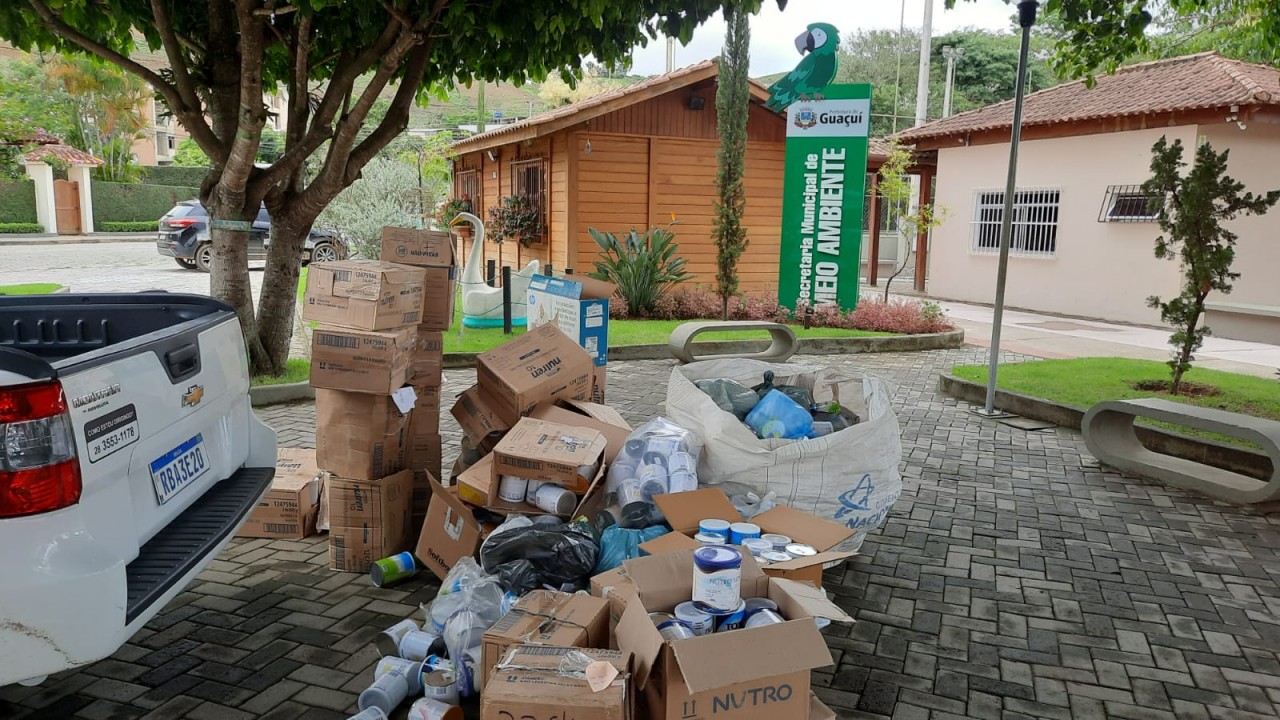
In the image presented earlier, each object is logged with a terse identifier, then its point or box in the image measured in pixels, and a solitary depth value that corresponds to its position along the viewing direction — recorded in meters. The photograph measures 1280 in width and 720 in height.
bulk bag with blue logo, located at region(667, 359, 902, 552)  4.11
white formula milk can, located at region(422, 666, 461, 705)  2.92
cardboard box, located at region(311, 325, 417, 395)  4.02
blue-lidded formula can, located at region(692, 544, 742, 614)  2.77
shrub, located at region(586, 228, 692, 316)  13.17
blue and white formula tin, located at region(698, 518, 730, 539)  3.35
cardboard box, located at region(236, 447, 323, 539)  4.63
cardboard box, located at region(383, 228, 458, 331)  4.74
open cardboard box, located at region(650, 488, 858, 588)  3.61
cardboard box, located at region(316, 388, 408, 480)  4.12
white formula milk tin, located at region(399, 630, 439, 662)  3.19
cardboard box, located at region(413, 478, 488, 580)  3.91
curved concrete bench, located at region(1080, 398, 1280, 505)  5.35
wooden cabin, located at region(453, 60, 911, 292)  15.22
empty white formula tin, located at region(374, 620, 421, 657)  3.33
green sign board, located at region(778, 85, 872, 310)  12.26
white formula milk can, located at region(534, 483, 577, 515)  3.91
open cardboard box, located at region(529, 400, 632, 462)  4.43
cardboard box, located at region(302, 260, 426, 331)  4.08
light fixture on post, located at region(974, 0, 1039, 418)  7.18
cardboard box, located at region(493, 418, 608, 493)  3.90
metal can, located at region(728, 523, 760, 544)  3.41
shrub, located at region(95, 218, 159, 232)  35.91
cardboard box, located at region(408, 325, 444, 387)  4.66
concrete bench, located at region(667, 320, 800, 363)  8.34
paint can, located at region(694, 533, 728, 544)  3.28
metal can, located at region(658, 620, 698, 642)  2.65
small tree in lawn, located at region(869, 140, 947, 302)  16.08
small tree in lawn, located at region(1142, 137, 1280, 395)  7.59
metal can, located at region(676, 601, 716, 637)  2.73
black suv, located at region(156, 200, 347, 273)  19.78
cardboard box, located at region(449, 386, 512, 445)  4.54
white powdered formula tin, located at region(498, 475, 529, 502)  4.02
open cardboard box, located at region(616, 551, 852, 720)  2.34
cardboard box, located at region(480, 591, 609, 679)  2.70
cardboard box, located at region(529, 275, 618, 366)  6.72
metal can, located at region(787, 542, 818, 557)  3.41
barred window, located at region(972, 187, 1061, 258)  16.47
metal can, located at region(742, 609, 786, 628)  2.72
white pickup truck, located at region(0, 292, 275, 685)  2.23
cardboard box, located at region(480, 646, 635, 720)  2.33
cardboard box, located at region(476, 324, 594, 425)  4.48
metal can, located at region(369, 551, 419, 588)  4.01
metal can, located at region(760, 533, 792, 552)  3.47
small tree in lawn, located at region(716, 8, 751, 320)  12.81
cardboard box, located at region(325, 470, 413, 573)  4.16
